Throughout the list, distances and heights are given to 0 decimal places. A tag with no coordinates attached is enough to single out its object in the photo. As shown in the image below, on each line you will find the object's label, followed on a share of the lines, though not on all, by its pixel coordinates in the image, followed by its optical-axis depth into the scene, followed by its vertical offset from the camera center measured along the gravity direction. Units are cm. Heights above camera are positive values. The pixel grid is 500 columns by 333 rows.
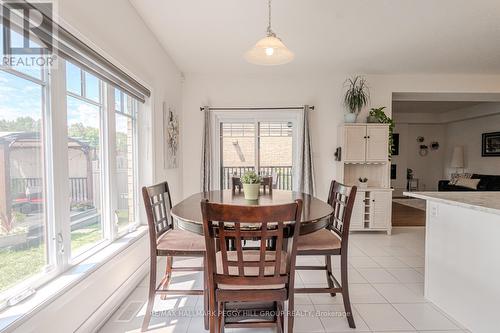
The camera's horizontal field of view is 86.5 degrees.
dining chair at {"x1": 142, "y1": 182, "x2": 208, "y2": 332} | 184 -62
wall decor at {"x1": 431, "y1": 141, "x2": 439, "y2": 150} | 837 +43
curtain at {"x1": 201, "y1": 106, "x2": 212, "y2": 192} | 427 +5
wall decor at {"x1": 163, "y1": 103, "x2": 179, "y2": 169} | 340 +31
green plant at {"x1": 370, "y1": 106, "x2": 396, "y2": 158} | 418 +67
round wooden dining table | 158 -35
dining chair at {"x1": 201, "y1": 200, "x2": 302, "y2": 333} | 129 -55
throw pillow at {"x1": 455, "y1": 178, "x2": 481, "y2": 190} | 614 -57
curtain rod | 429 +83
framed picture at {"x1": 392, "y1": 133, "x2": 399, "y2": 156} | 834 +49
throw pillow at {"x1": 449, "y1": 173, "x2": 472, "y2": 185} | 661 -46
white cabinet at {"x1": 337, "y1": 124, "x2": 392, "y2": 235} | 412 +0
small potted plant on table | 219 -21
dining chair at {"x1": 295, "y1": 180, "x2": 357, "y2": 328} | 193 -64
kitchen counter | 170 -70
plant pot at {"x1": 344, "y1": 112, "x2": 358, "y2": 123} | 414 +65
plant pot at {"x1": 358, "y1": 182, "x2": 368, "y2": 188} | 425 -42
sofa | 586 -57
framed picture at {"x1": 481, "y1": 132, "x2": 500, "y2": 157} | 654 +36
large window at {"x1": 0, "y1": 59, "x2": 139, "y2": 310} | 132 -8
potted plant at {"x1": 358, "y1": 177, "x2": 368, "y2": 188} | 426 -38
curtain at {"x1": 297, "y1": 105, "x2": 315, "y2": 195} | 416 -5
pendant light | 193 +80
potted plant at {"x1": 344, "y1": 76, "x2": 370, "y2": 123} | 415 +98
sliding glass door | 441 +20
